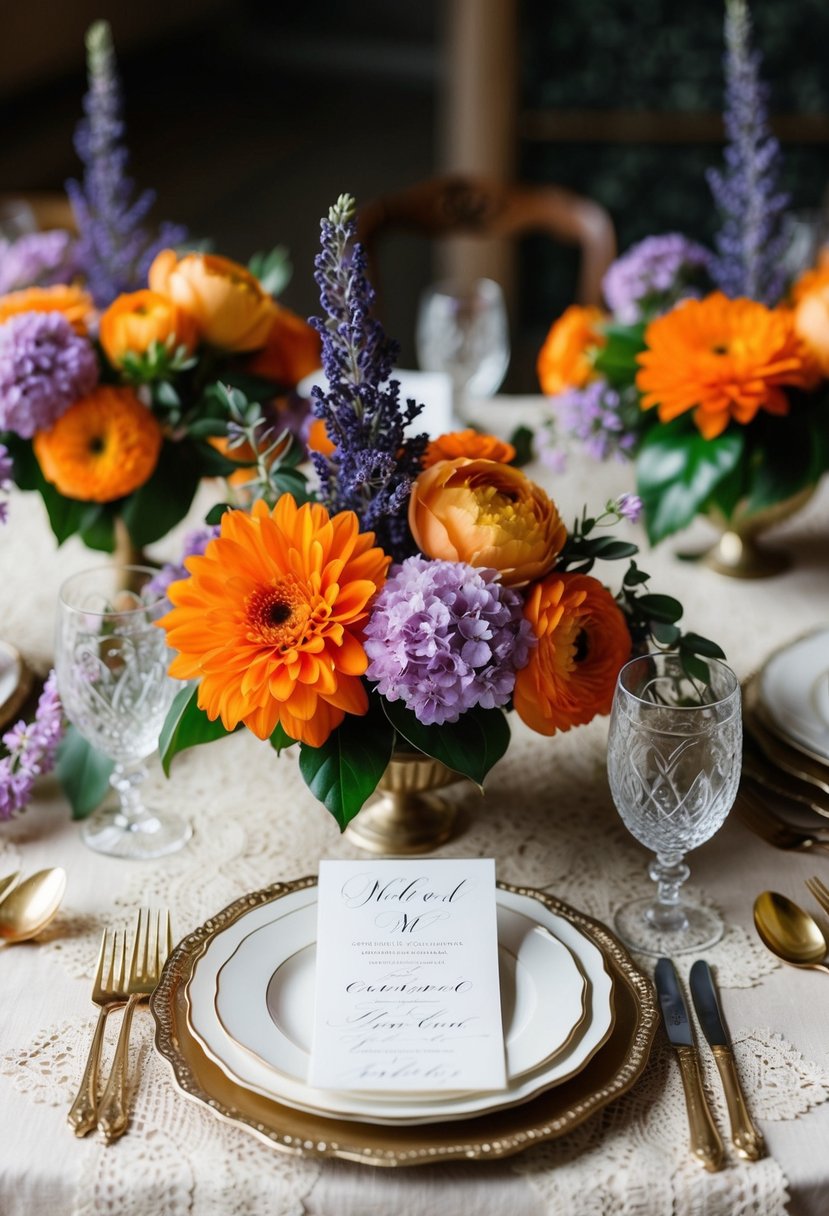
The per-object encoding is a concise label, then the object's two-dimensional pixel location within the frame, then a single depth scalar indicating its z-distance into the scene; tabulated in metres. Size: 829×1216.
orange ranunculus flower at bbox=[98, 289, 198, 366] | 1.17
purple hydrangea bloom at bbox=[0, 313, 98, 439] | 1.13
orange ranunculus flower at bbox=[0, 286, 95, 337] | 1.21
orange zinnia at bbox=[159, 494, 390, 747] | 0.85
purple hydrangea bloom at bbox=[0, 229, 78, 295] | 1.67
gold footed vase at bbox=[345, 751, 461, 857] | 1.00
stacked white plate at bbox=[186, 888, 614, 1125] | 0.75
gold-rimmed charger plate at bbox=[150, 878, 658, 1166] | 0.73
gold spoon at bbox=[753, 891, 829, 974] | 0.92
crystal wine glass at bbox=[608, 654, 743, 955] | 0.88
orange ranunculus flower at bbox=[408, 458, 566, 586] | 0.88
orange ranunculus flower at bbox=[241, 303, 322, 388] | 1.26
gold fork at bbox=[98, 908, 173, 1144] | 0.77
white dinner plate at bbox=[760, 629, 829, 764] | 1.09
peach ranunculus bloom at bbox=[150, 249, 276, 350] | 1.19
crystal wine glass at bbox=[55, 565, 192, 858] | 1.00
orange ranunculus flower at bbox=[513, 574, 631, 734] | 0.89
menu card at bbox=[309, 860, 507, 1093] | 0.77
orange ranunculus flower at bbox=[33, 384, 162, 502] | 1.17
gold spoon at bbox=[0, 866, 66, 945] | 0.93
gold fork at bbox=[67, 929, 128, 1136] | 0.77
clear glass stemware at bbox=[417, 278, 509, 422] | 1.78
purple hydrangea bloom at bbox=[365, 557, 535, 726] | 0.84
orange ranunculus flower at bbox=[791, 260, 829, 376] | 1.30
